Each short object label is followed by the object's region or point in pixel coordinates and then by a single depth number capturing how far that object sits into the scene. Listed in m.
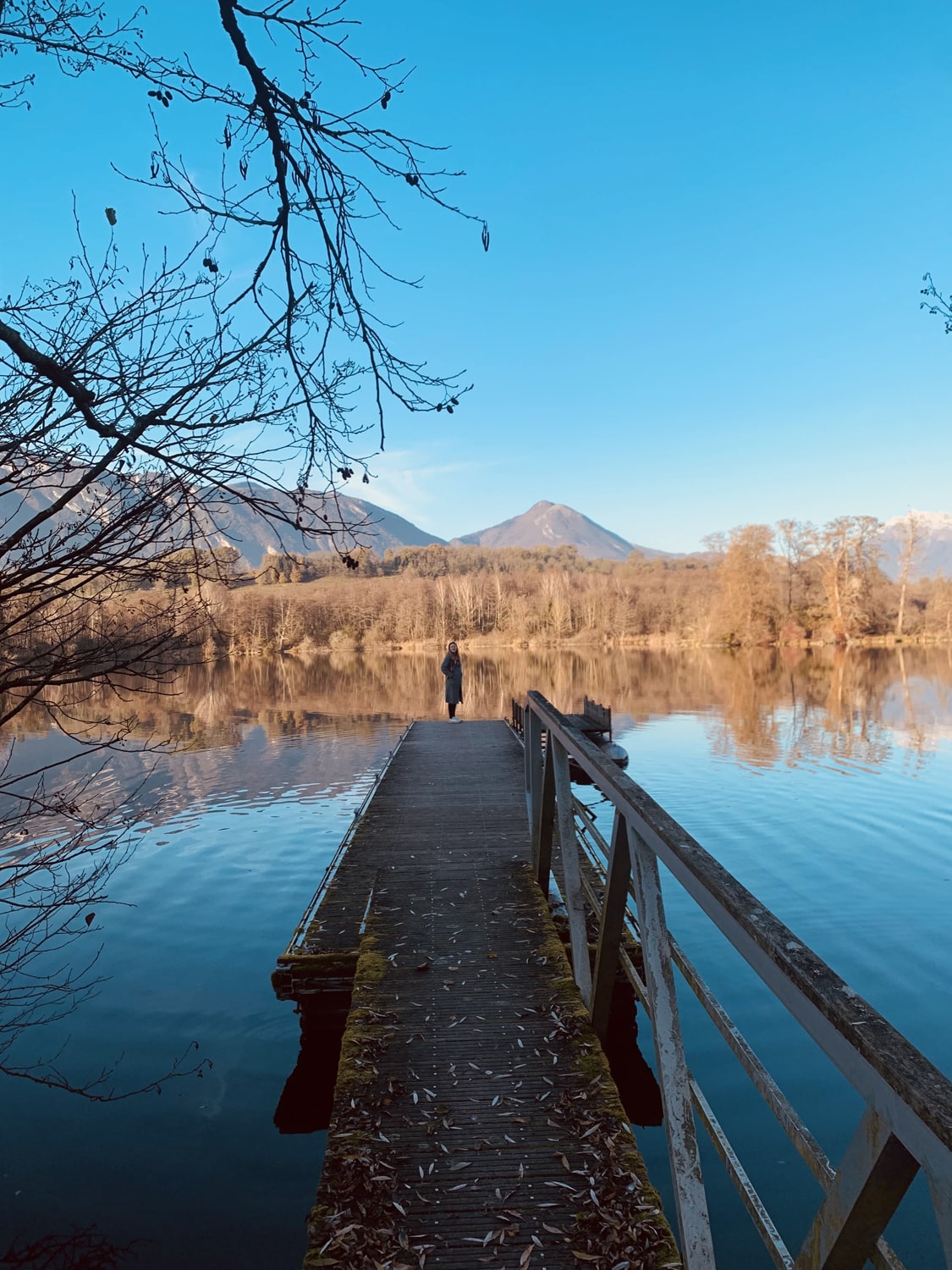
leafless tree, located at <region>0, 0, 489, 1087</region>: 2.65
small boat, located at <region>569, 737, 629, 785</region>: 15.91
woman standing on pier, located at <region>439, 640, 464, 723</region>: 18.33
